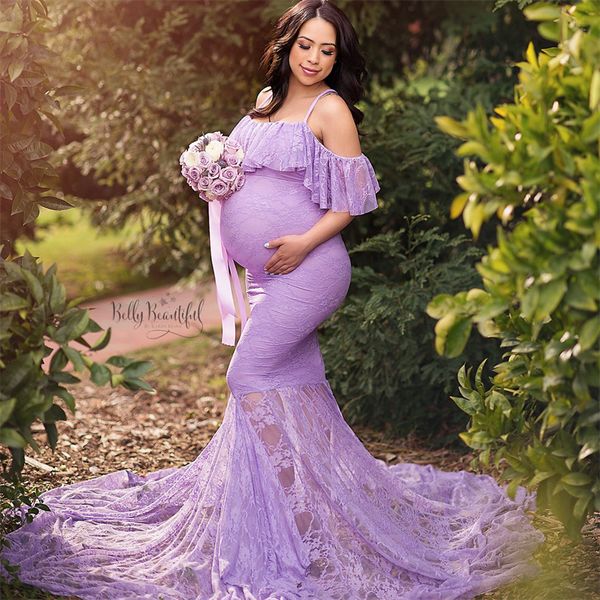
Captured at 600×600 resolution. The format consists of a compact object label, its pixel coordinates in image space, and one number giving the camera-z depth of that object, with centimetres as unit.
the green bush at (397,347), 521
